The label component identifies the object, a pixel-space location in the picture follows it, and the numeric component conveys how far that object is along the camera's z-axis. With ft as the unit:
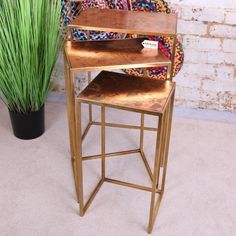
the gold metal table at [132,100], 4.63
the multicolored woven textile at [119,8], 7.36
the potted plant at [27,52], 6.10
